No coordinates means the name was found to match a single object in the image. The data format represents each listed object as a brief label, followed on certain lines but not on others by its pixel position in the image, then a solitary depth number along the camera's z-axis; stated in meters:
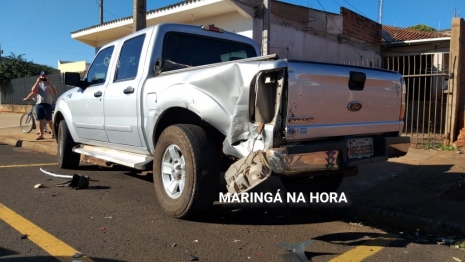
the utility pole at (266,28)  9.07
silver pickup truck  3.36
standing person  10.39
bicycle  12.55
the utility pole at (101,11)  24.75
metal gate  8.84
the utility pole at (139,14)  8.72
